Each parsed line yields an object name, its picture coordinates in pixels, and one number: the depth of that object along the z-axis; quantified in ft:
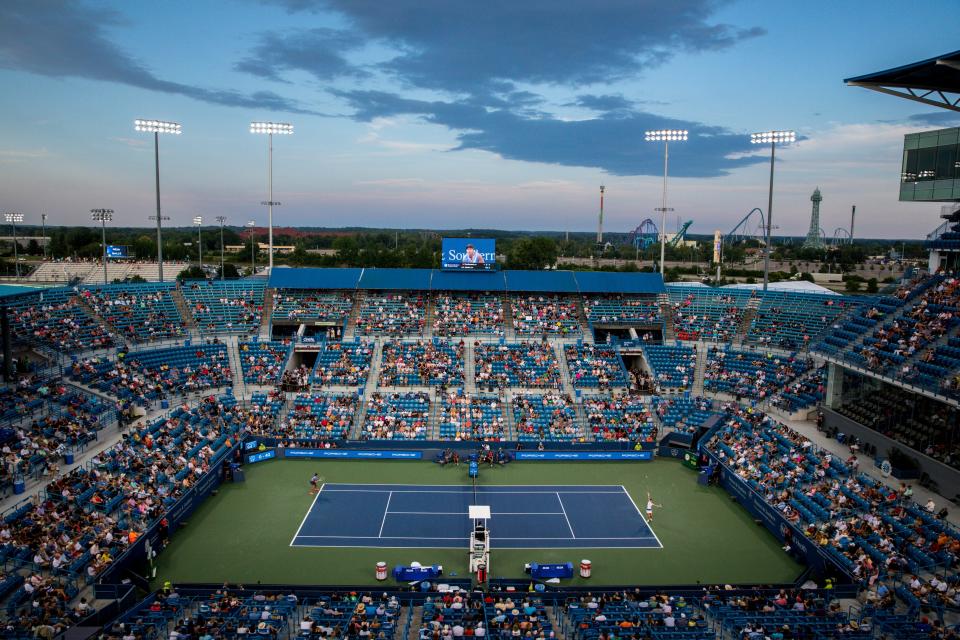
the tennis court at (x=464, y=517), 88.89
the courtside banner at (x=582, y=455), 122.72
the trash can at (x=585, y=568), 78.79
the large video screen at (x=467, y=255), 178.40
